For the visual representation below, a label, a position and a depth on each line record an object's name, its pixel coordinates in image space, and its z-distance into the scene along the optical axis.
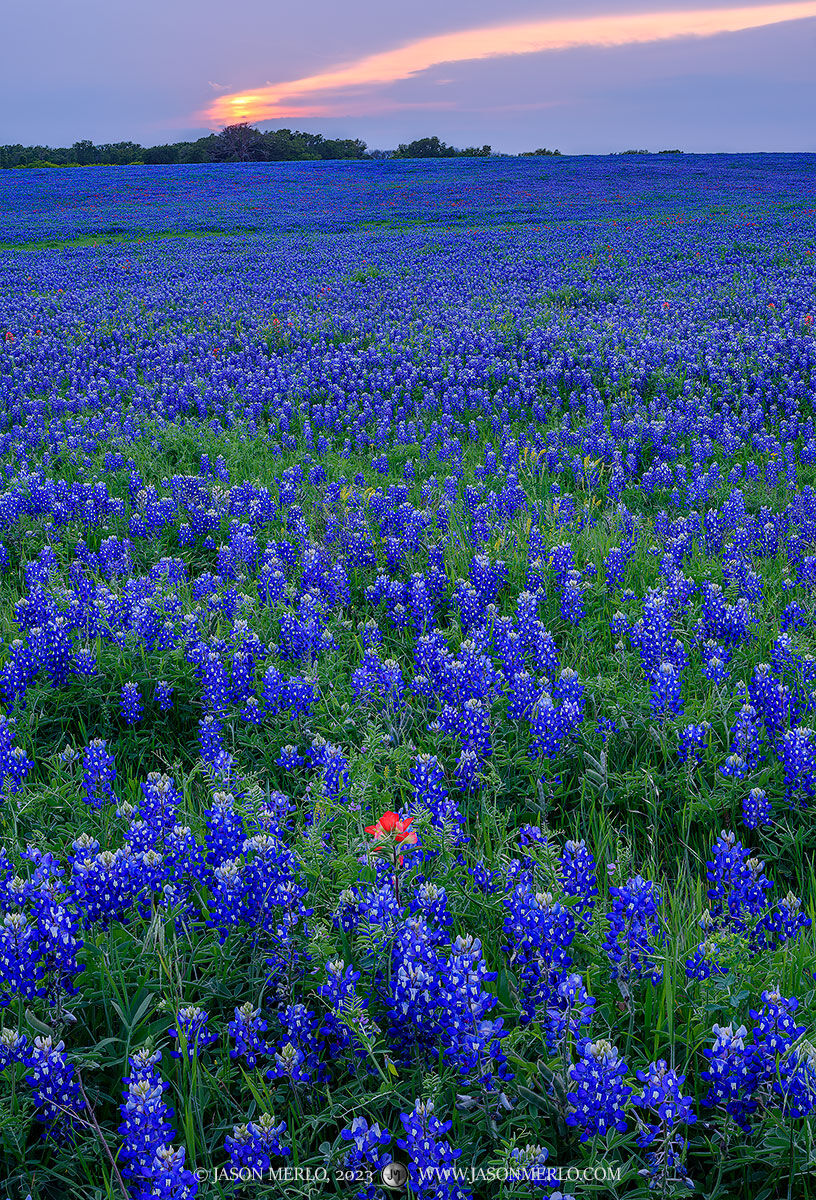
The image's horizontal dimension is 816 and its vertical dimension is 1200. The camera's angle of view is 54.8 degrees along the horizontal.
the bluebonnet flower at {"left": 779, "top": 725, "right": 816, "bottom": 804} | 3.13
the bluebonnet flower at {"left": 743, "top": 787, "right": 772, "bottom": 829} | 3.02
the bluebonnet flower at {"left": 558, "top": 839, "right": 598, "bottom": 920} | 2.43
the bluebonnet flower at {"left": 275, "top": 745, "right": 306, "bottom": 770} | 3.40
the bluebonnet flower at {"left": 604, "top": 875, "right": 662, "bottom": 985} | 2.17
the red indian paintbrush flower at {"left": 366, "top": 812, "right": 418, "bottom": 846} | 2.14
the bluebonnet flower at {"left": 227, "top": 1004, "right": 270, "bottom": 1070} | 2.07
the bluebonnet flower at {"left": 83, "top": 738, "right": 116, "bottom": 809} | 3.24
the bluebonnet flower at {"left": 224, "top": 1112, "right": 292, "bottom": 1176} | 1.81
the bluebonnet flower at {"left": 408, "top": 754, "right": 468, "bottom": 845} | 2.82
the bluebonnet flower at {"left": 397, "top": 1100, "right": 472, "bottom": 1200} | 1.70
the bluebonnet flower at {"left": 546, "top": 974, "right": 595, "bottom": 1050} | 1.96
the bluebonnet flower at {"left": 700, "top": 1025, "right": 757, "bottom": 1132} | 1.84
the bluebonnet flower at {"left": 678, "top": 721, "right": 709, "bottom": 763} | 3.31
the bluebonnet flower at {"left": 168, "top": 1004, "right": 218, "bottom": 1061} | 2.06
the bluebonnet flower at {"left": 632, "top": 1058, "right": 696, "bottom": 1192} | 1.73
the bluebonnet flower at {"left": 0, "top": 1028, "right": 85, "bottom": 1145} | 1.91
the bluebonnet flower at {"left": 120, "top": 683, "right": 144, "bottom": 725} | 3.88
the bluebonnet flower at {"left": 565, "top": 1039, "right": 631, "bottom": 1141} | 1.75
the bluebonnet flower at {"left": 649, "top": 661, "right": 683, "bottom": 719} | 3.52
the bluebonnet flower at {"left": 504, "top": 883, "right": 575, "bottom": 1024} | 2.07
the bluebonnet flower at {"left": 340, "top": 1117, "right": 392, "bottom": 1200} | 1.77
